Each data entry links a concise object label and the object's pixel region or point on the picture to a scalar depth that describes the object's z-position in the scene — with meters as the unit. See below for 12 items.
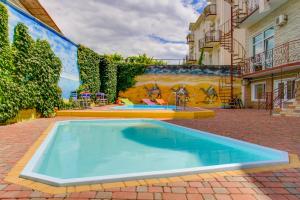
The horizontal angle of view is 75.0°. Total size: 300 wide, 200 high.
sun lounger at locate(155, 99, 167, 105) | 14.17
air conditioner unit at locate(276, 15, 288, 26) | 10.46
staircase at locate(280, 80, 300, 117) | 8.44
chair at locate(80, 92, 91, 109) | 10.03
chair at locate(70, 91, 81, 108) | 9.74
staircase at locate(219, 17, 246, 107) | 14.17
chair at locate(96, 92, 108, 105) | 12.22
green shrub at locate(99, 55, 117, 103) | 13.29
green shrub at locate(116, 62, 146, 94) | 15.33
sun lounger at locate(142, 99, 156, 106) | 13.86
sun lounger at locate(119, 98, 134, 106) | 13.76
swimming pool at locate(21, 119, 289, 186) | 2.70
